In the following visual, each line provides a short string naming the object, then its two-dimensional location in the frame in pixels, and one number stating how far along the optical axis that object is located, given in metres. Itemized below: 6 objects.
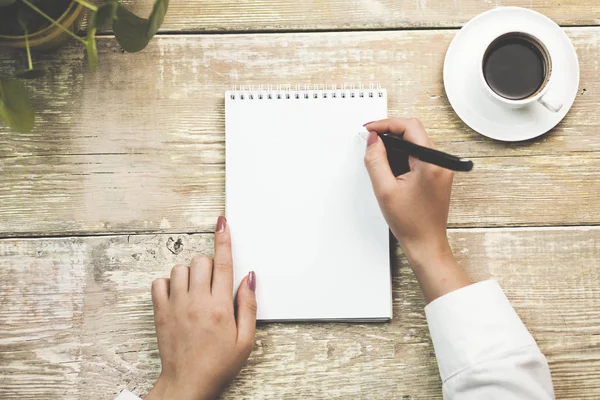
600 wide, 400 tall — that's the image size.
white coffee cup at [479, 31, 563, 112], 0.75
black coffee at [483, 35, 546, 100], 0.77
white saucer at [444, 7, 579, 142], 0.80
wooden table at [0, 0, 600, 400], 0.79
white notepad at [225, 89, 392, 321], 0.79
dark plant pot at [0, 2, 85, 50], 0.73
